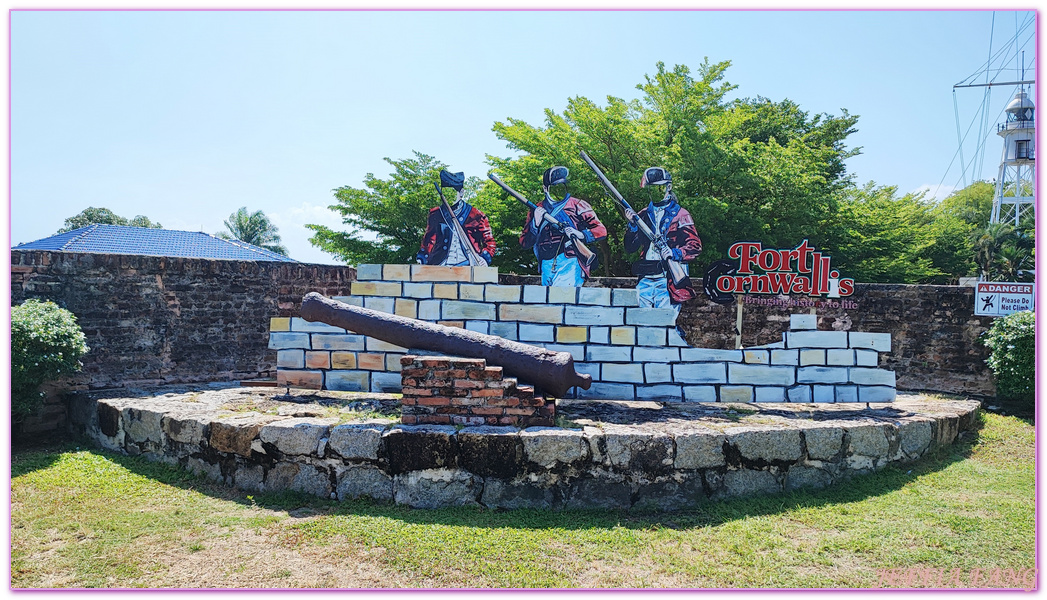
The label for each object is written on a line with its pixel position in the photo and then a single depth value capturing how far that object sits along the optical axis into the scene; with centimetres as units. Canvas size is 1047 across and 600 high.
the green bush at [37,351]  589
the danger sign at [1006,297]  848
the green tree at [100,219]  3328
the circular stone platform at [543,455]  444
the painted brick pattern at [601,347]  595
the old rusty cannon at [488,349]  483
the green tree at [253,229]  3309
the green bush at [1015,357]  752
